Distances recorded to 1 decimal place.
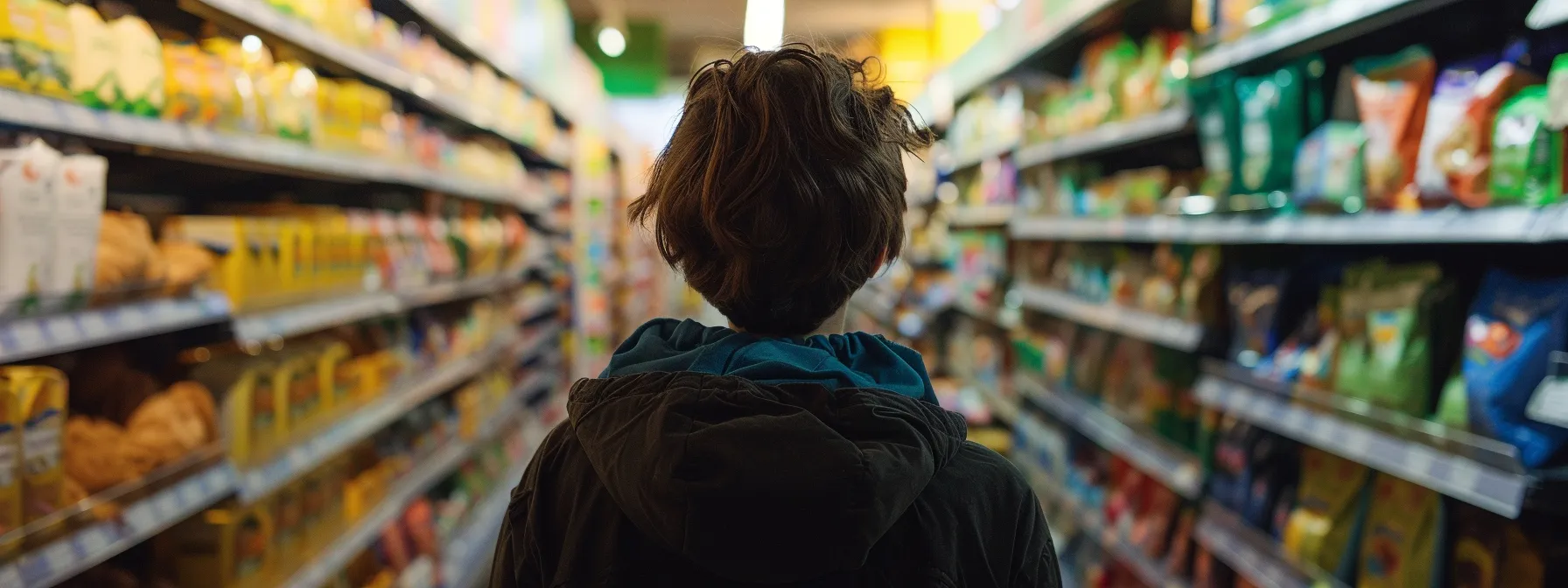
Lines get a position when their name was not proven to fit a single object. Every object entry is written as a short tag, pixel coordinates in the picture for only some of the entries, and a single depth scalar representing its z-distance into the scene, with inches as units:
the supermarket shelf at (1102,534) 110.0
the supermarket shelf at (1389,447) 56.9
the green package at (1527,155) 57.2
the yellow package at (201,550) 78.0
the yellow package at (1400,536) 69.4
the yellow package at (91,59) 61.0
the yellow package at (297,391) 90.5
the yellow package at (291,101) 85.8
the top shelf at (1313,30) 69.7
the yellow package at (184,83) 71.4
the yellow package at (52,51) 57.7
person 35.3
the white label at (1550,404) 52.9
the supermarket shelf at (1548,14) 52.4
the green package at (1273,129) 84.7
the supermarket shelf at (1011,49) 122.6
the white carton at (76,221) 59.6
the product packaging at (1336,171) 75.1
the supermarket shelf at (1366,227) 55.6
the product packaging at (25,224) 55.5
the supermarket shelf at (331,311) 81.4
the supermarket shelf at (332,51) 77.8
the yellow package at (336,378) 100.6
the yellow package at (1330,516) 78.0
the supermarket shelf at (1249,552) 80.0
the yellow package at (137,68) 65.2
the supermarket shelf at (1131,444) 102.0
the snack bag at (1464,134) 62.7
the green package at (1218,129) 90.5
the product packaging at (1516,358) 58.0
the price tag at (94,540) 59.4
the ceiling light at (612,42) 388.8
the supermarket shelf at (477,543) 148.7
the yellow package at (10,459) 56.4
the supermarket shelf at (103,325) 55.5
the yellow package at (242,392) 81.6
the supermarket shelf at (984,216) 173.1
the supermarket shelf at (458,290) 126.0
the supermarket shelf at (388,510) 96.0
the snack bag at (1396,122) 71.7
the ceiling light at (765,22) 205.3
